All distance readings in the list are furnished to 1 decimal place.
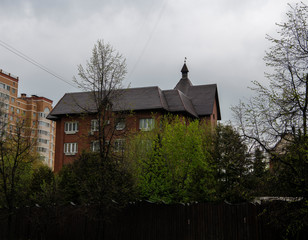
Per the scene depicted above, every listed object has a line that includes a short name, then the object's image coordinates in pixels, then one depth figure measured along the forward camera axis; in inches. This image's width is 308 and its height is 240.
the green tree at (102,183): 715.4
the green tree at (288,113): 551.4
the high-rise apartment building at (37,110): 3523.6
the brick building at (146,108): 1686.8
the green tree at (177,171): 1003.3
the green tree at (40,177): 1284.4
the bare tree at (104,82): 773.3
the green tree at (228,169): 952.3
